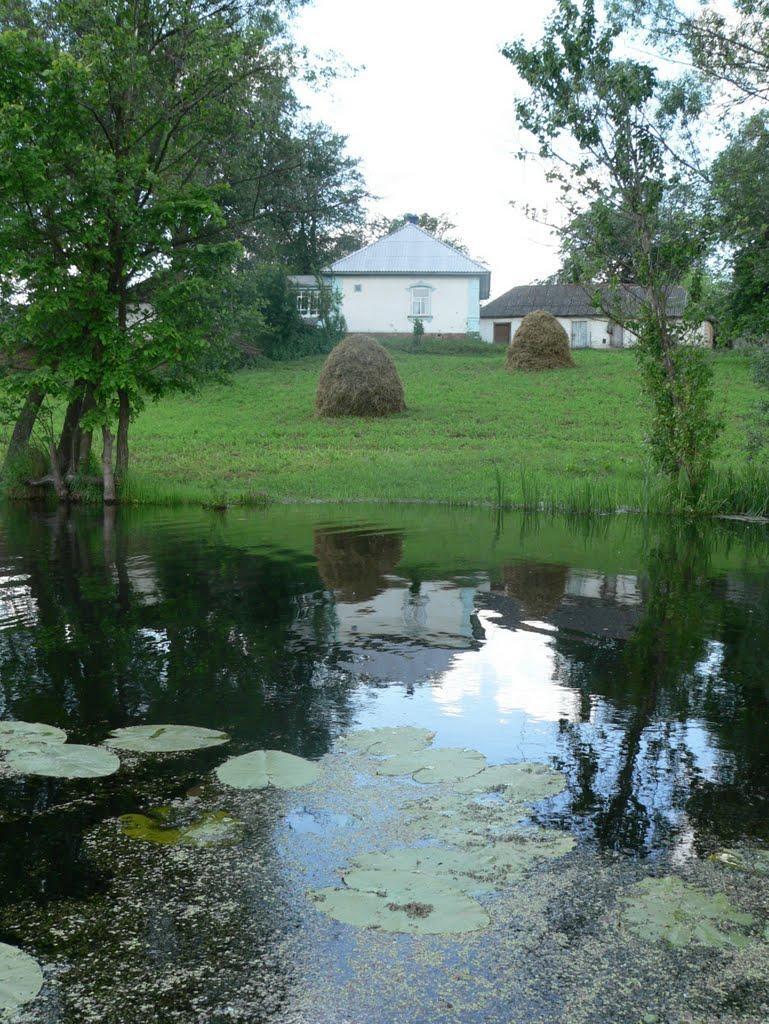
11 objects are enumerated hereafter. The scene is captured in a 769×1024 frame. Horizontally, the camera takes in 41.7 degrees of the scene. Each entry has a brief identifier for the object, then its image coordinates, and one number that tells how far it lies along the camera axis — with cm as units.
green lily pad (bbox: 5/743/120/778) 454
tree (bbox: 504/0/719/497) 1470
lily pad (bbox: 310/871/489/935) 318
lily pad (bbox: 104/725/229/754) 488
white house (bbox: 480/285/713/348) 5438
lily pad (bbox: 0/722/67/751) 486
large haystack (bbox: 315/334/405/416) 2867
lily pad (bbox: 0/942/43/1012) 278
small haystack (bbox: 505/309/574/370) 3734
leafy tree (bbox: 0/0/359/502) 1445
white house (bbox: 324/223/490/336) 5169
